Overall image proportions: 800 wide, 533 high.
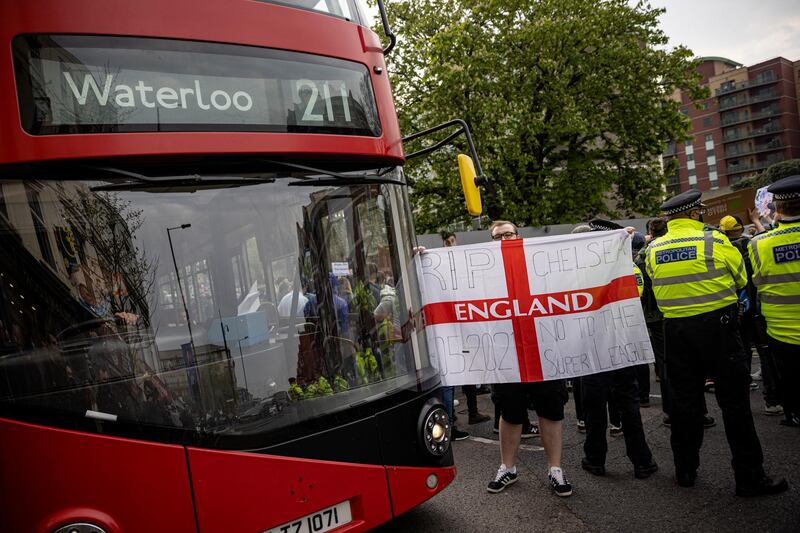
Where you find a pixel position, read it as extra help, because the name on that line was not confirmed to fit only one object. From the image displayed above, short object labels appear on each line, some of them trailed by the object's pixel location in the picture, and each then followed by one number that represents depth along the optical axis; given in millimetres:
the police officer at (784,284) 4008
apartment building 91000
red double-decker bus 2729
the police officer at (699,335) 4102
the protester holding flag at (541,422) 4492
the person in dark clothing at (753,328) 6117
